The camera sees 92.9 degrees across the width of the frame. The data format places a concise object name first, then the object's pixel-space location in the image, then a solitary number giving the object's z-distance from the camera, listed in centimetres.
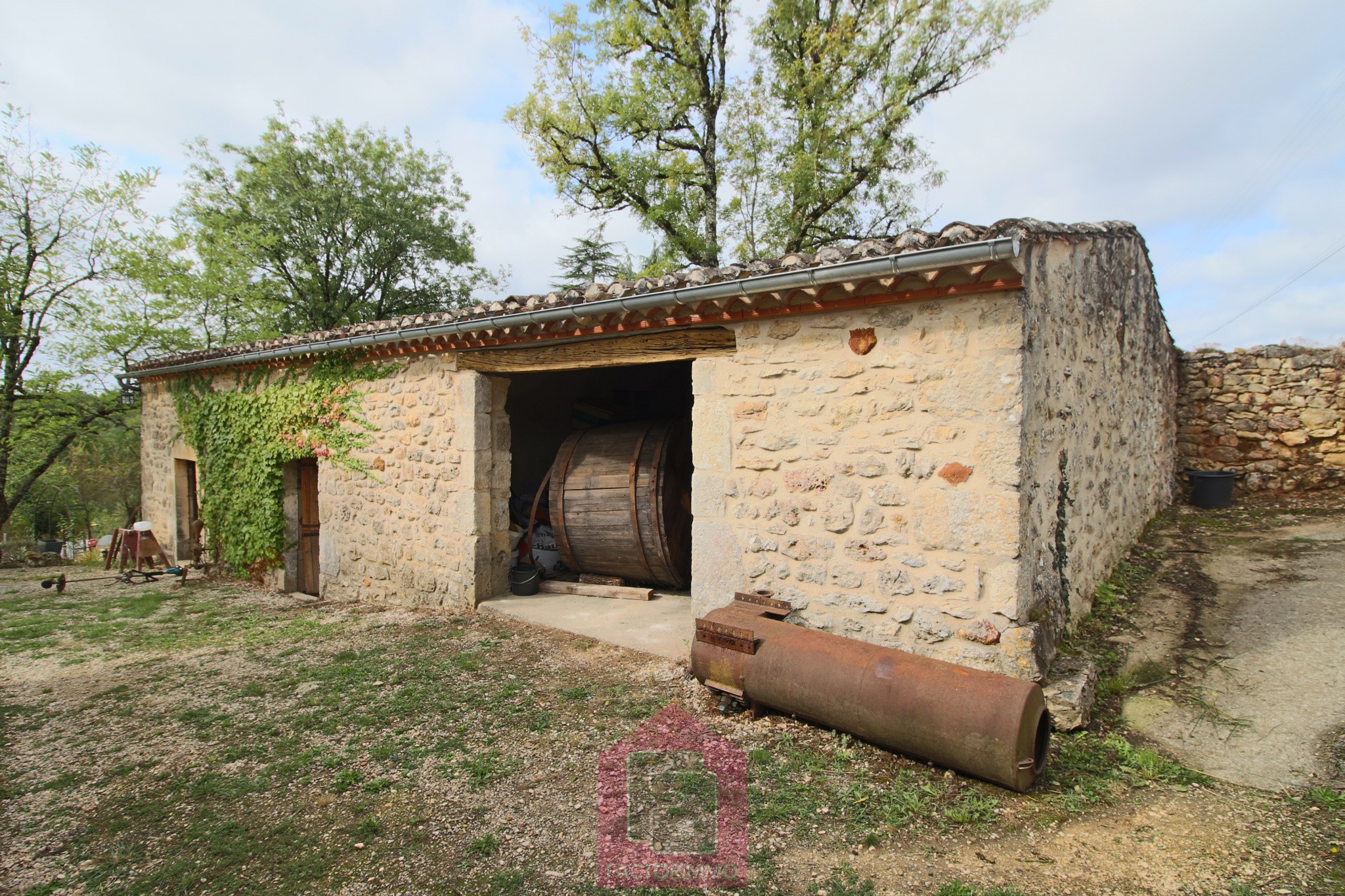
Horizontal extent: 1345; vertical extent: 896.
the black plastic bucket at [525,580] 630
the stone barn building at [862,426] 338
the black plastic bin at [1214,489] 841
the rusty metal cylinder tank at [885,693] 274
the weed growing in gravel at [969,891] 221
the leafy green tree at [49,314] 1159
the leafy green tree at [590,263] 2156
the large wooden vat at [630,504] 600
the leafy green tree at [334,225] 1675
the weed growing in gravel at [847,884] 223
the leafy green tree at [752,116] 1309
